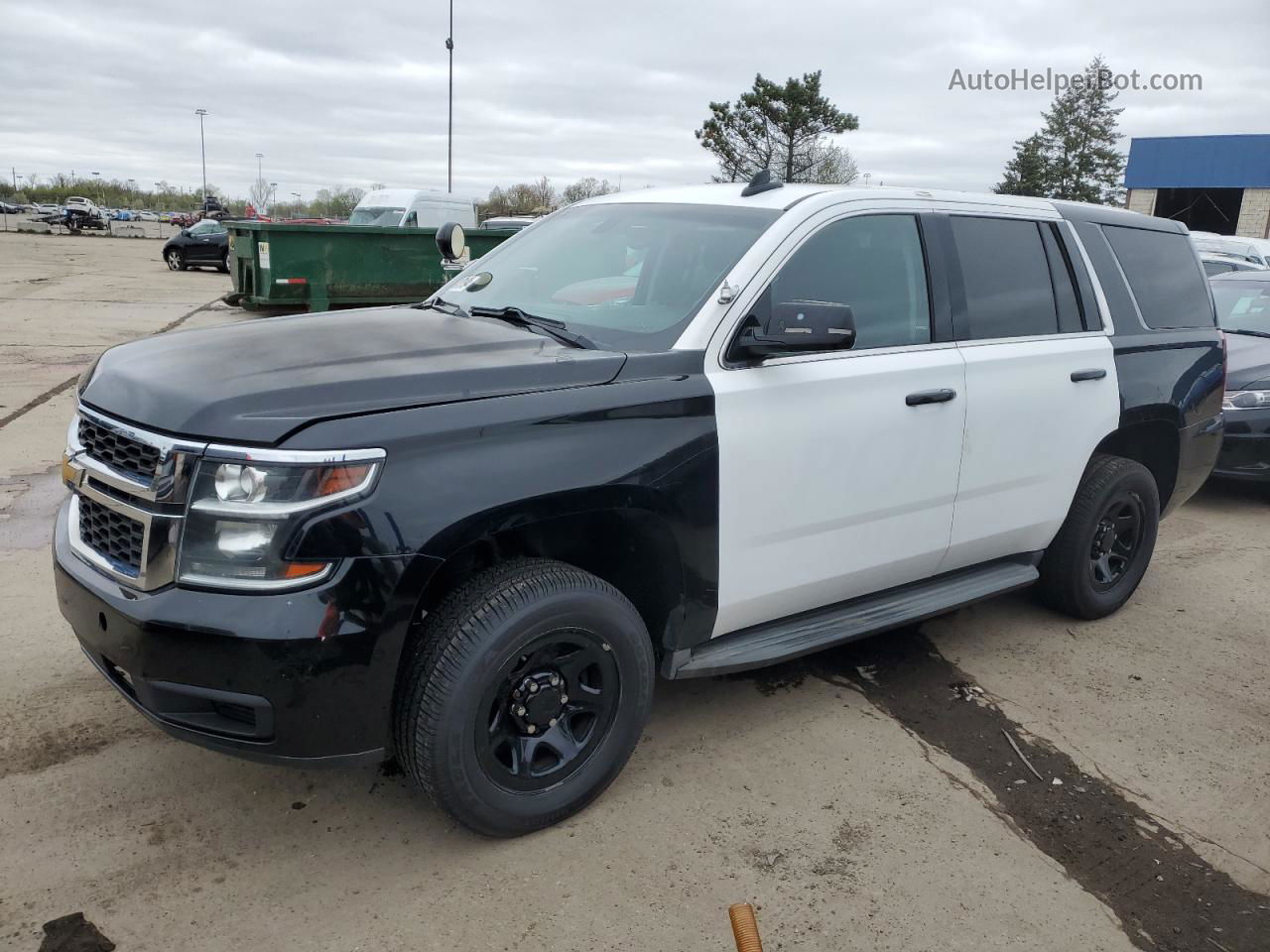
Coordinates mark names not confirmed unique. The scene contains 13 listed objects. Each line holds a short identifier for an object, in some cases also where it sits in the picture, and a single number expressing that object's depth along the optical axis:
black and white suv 2.50
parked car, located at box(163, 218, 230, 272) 27.75
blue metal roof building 42.53
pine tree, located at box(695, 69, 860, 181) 39.84
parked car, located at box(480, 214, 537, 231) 26.62
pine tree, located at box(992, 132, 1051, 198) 58.56
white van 22.03
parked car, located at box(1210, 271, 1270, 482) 6.88
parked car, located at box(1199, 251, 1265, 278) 13.40
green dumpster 13.45
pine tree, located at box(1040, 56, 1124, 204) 58.28
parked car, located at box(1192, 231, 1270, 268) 18.03
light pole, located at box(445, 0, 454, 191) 33.95
